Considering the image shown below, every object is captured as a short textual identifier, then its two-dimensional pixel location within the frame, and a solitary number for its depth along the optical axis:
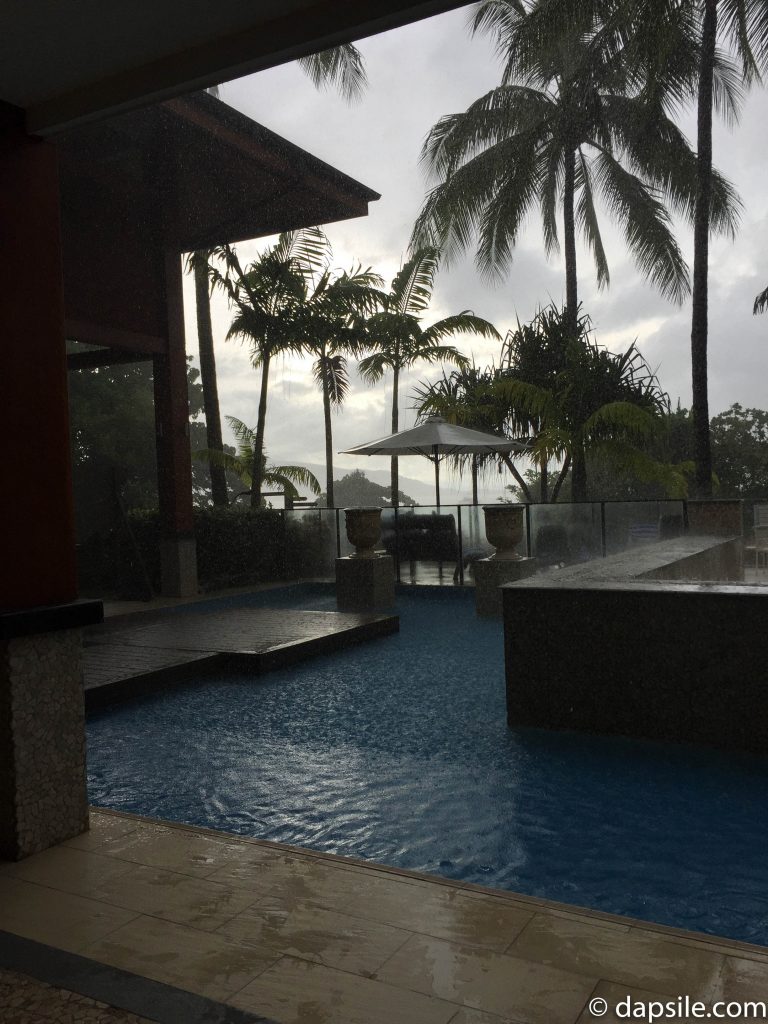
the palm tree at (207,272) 15.51
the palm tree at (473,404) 16.97
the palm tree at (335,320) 15.01
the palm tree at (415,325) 20.84
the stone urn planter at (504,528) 10.80
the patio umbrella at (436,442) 11.84
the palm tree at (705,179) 13.84
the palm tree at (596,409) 15.01
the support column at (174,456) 12.14
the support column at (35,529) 3.08
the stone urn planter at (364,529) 11.26
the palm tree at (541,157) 19.38
